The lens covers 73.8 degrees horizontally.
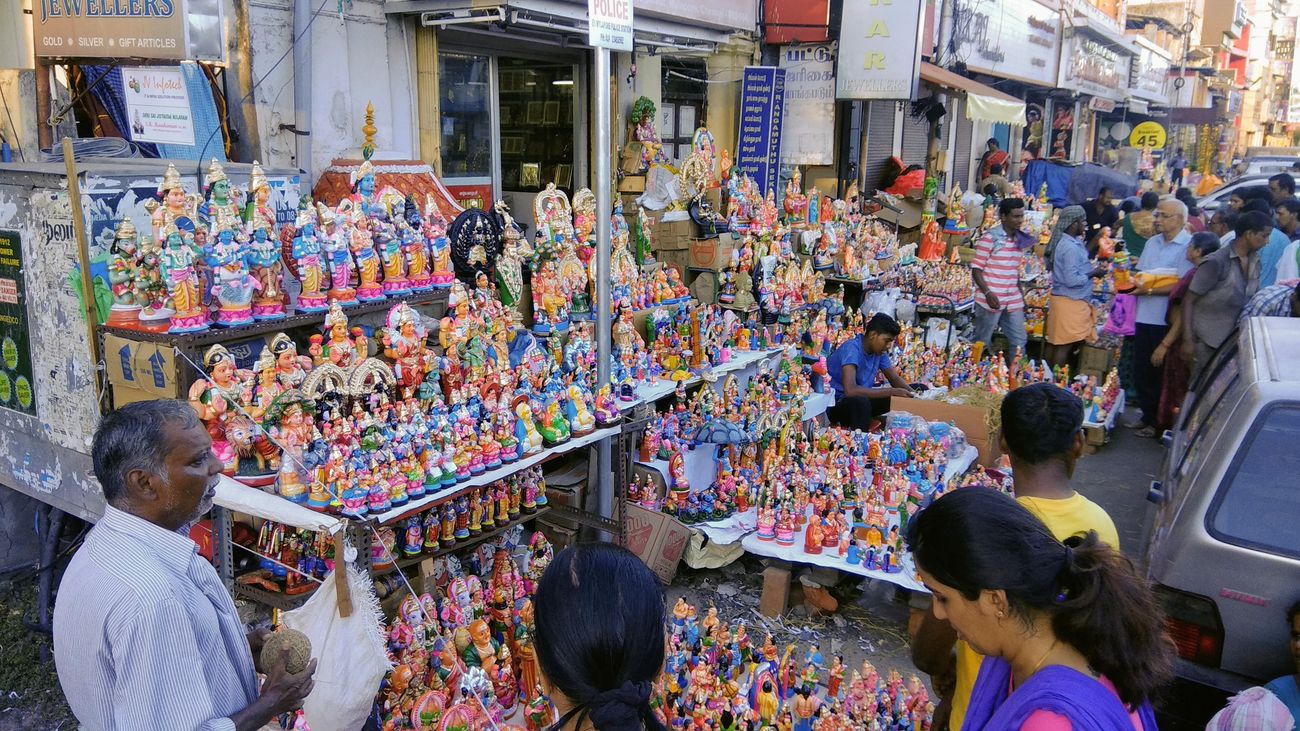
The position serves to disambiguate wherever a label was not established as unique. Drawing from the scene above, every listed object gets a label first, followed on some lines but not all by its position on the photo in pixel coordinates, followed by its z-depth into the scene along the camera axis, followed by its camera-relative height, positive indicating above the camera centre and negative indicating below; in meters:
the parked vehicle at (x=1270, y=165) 15.08 +0.72
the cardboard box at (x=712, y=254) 6.22 -0.43
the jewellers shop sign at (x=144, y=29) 3.35 +0.59
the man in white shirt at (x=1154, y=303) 6.69 -0.76
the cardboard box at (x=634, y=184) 6.84 +0.05
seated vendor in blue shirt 5.57 -1.19
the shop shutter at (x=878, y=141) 11.23 +0.73
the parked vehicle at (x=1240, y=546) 2.49 -1.00
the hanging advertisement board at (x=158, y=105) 3.88 +0.34
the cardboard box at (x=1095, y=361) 7.41 -1.34
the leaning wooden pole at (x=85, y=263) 3.12 -0.30
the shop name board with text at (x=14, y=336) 3.56 -0.66
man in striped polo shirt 6.95 -0.60
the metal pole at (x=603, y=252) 3.52 -0.27
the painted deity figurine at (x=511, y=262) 4.50 -0.38
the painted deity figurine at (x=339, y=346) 3.23 -0.60
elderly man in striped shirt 1.55 -0.77
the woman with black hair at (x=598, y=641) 1.33 -0.68
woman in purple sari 1.33 -0.66
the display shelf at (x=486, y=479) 3.05 -1.13
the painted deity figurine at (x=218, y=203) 3.21 -0.08
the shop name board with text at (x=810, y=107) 8.68 +0.88
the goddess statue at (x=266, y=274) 3.23 -0.34
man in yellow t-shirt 2.15 -0.73
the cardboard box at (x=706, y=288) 6.29 -0.68
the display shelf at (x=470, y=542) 3.34 -1.45
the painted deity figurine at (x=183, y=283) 2.98 -0.35
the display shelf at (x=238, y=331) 2.99 -0.53
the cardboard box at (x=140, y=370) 2.97 -0.66
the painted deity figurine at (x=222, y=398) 2.95 -0.73
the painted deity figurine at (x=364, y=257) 3.60 -0.29
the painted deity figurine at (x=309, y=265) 3.38 -0.31
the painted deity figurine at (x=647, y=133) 6.91 +0.47
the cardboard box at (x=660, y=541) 4.32 -1.71
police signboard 3.30 +0.64
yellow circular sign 18.45 +1.40
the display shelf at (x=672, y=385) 4.63 -1.08
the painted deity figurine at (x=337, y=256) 3.48 -0.28
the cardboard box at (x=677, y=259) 6.32 -0.48
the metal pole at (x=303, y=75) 4.75 +0.59
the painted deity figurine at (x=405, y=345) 3.47 -0.63
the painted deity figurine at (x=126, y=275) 3.07 -0.33
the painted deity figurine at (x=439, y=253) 3.98 -0.30
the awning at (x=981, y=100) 10.59 +1.28
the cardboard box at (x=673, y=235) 6.19 -0.30
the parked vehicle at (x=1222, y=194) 11.58 +0.14
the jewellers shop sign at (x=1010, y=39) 12.73 +2.61
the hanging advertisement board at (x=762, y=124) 8.46 +0.68
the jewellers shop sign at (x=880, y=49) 8.44 +1.43
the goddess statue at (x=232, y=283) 3.10 -0.36
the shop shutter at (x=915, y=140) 12.55 +0.84
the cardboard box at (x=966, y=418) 5.41 -1.35
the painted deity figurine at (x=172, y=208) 3.07 -0.10
